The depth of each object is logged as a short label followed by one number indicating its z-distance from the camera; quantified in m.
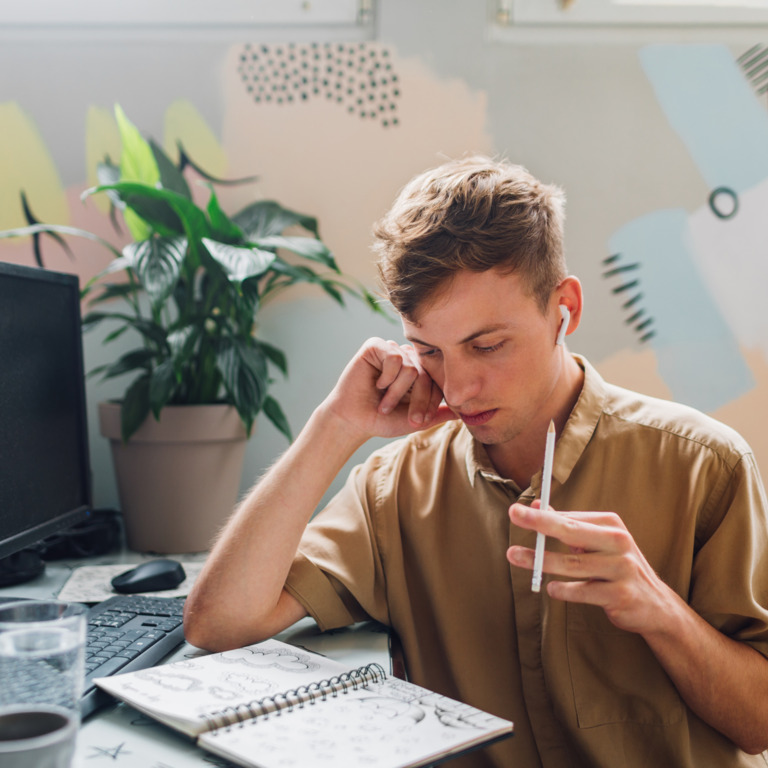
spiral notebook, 0.66
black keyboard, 0.85
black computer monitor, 1.04
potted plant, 1.46
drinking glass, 0.57
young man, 0.94
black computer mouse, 1.22
